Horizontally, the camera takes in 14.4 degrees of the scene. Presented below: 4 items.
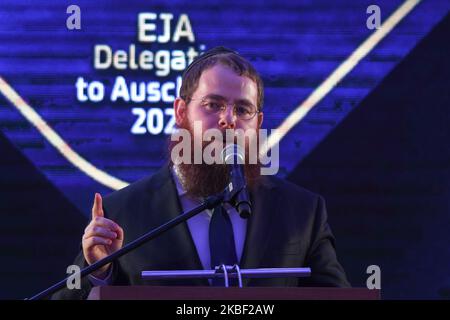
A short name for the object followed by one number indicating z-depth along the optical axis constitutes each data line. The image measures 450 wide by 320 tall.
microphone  4.77
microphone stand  4.86
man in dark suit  6.44
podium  4.53
